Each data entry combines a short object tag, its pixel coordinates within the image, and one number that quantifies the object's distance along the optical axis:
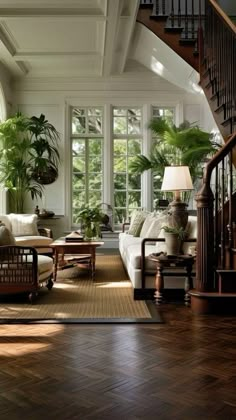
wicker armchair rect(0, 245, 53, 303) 4.91
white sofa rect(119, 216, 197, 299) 5.03
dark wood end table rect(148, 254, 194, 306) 4.78
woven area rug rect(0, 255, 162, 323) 4.19
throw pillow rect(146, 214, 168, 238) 6.39
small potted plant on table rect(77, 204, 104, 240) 6.78
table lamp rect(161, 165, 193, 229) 5.27
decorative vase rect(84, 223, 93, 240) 6.75
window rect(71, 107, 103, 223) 9.84
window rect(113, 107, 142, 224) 9.87
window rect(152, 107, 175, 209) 9.78
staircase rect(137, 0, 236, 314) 4.36
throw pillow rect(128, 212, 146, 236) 7.45
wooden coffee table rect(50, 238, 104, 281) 6.20
